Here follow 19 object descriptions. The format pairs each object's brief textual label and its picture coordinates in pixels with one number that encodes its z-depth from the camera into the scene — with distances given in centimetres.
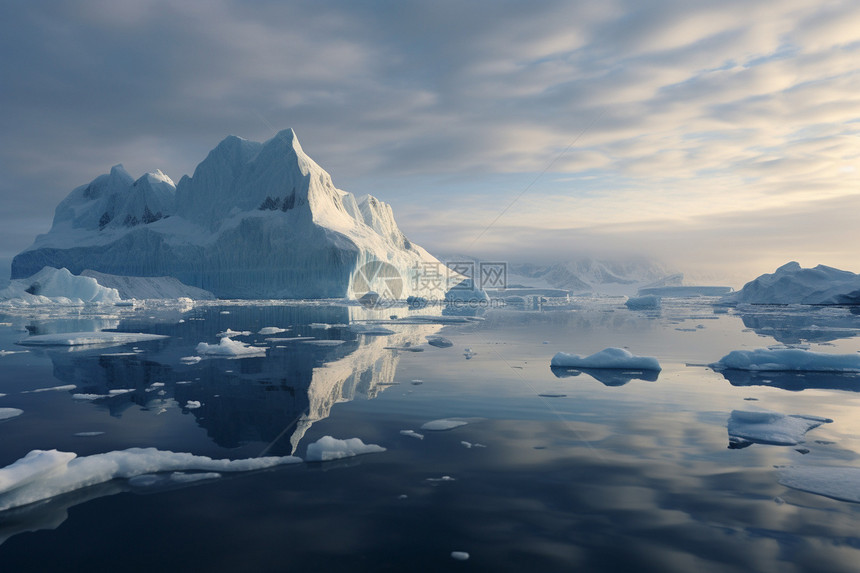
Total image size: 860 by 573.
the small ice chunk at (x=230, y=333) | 1648
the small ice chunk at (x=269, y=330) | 1780
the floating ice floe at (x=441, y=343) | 1475
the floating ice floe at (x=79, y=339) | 1391
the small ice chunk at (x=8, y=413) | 622
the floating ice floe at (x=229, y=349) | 1189
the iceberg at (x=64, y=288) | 4184
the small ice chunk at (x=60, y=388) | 795
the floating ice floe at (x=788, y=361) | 1014
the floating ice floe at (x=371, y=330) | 1833
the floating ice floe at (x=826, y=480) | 402
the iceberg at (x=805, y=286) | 3792
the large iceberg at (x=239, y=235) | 5603
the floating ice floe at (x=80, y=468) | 379
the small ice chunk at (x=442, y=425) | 590
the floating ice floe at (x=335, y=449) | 481
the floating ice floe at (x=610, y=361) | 1007
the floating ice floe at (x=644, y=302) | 4231
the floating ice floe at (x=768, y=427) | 548
